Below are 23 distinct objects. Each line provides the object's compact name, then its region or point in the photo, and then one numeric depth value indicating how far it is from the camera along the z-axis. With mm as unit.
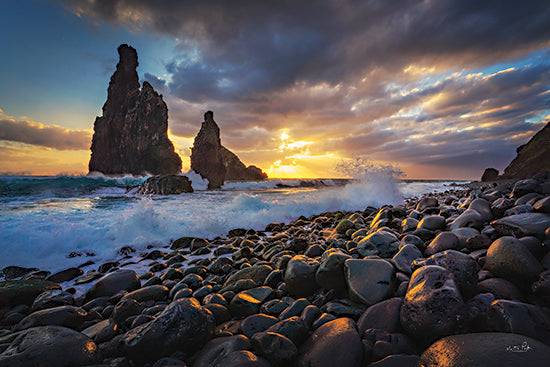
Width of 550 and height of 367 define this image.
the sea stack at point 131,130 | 45156
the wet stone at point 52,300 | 2771
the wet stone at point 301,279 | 2355
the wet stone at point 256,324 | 1841
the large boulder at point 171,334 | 1652
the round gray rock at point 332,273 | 2158
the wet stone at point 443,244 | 2289
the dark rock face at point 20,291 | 2836
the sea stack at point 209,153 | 45969
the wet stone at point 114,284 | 3102
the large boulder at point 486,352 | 1033
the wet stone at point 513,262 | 1619
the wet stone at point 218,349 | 1556
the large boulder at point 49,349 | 1434
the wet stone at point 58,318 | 2135
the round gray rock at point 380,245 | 2637
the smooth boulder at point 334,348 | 1365
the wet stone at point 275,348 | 1441
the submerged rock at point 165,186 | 20031
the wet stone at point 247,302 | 2236
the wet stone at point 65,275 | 3886
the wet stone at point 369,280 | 1829
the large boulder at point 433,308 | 1315
